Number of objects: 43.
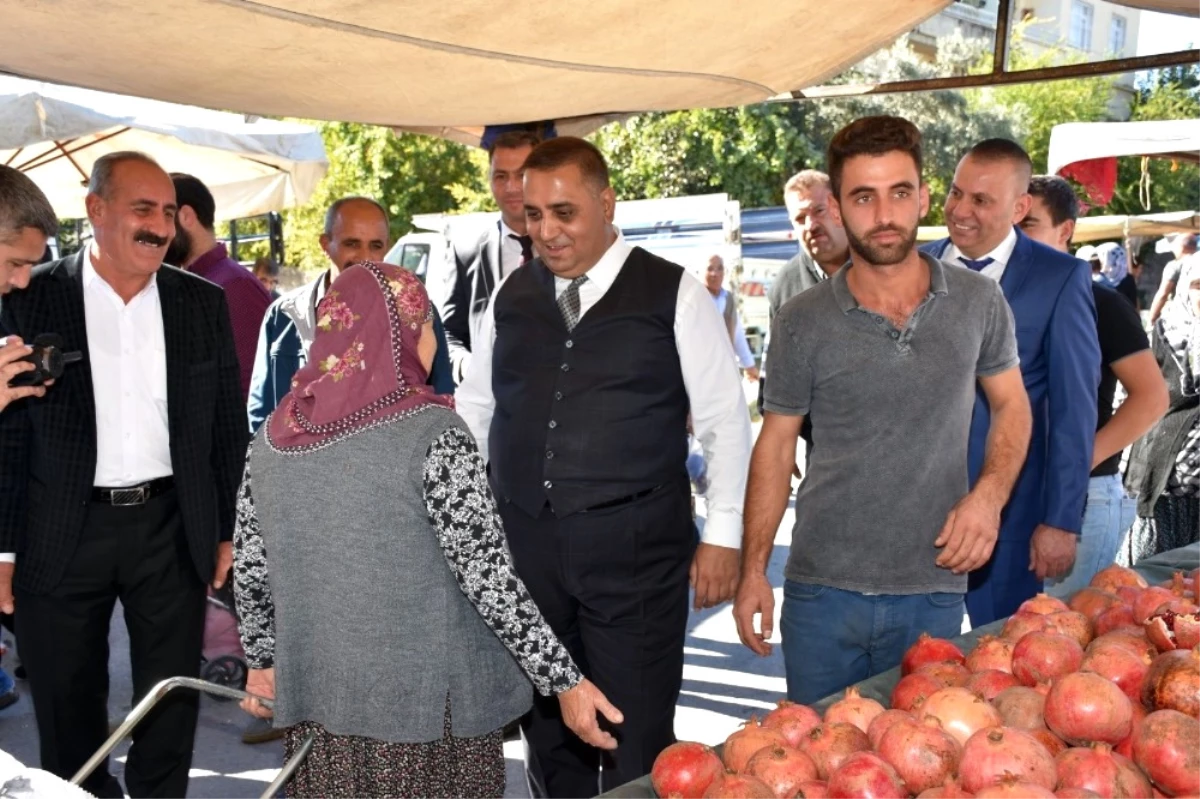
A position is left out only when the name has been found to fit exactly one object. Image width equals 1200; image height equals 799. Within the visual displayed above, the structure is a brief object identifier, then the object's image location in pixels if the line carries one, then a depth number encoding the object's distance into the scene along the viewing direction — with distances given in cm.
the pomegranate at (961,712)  187
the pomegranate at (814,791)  172
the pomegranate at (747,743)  190
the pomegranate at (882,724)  186
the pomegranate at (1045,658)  209
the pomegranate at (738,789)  169
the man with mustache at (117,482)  329
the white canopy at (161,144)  594
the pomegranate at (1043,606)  244
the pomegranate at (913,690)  202
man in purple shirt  452
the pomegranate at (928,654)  227
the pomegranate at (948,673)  212
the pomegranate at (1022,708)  192
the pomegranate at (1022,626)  231
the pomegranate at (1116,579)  266
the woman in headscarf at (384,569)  240
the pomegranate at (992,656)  219
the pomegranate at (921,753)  175
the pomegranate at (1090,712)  184
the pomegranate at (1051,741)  186
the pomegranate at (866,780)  166
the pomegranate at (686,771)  183
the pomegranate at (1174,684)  187
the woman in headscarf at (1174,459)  509
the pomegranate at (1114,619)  238
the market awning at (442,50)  267
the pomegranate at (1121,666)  204
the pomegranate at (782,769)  176
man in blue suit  327
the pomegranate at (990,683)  205
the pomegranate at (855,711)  198
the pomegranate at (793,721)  195
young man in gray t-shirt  278
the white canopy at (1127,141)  618
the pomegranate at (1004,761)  166
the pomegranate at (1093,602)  250
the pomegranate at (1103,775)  167
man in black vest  316
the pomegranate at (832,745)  183
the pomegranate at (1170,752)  170
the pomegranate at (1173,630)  207
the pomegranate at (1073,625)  233
